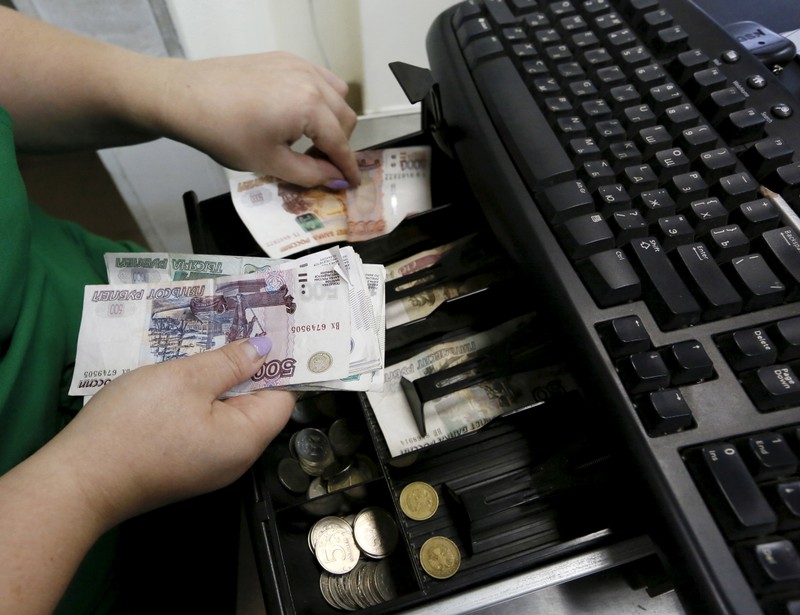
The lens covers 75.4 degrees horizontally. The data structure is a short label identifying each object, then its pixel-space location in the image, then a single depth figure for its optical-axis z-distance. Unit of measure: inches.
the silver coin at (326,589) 17.3
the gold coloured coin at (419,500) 17.4
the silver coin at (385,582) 17.1
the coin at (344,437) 20.1
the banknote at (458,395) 19.3
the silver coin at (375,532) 17.9
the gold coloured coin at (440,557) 16.1
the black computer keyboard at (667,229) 12.2
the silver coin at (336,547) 17.7
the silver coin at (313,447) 19.5
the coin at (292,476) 19.1
